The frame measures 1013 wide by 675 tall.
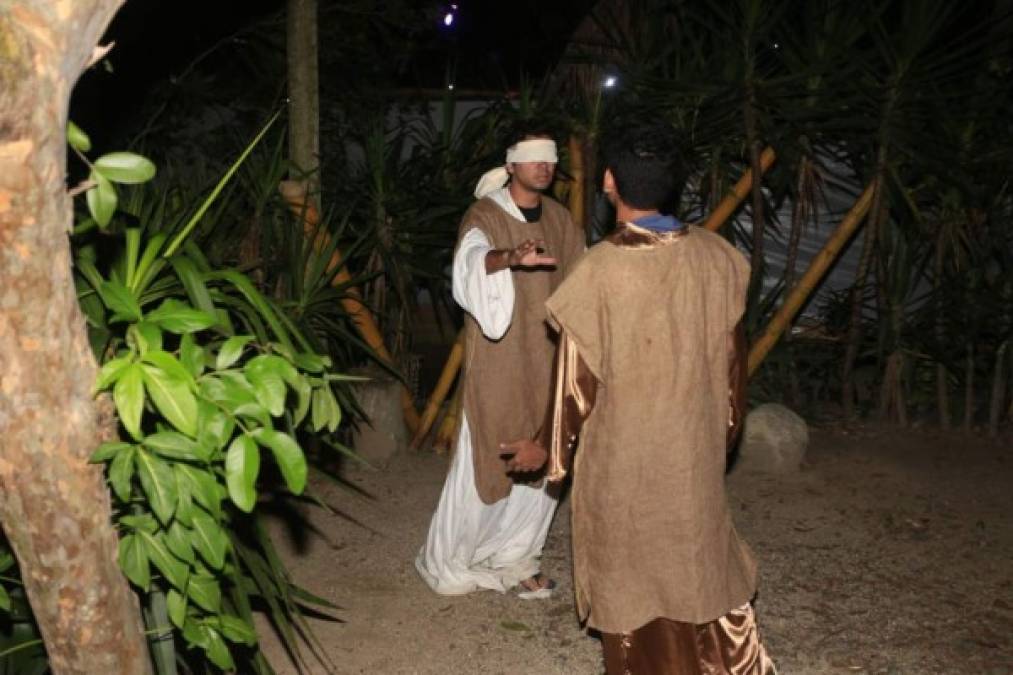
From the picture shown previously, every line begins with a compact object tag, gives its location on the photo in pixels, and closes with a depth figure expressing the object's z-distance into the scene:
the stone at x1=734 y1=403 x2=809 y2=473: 6.59
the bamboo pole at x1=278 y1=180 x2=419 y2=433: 5.90
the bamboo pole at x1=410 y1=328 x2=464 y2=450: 6.67
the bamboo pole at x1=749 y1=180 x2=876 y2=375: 7.01
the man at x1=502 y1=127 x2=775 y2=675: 3.38
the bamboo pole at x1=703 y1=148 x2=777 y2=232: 7.05
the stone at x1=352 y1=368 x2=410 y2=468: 6.61
